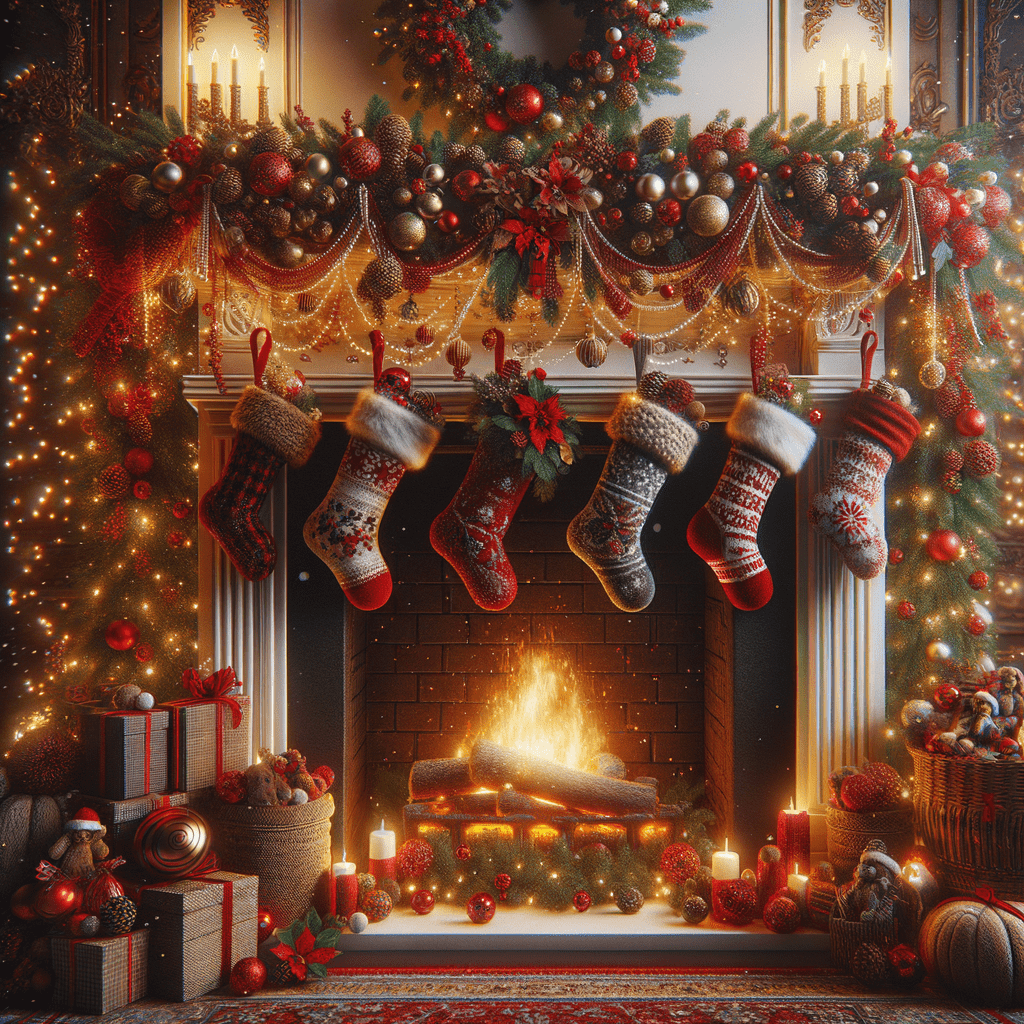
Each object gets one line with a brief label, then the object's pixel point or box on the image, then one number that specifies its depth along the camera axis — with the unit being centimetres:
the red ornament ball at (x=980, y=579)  258
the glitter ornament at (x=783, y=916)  238
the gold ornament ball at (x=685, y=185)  234
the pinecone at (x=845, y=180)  237
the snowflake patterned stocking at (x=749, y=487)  245
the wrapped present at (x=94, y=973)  198
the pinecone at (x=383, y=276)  240
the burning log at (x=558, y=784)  269
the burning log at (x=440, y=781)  279
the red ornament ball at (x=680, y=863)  257
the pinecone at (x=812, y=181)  235
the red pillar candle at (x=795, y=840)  253
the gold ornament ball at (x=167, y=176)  232
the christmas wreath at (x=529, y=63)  258
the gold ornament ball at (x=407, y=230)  235
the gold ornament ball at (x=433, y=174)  235
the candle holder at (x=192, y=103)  266
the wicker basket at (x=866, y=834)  242
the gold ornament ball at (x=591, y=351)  252
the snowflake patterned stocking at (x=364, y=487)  246
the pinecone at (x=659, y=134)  238
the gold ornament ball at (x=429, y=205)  235
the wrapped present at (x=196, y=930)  205
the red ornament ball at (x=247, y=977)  210
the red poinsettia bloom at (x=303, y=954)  218
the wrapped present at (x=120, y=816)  223
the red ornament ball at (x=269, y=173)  231
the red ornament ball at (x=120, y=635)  258
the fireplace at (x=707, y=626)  265
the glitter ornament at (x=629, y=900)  248
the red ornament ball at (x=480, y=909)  242
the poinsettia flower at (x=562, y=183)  232
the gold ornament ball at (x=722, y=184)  235
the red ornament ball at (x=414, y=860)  259
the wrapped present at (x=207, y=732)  238
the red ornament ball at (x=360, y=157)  232
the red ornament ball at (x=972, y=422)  255
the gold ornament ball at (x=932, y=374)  247
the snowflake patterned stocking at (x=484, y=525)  254
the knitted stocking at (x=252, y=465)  247
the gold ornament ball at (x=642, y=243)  239
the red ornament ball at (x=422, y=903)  249
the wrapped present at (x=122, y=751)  227
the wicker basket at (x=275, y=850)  235
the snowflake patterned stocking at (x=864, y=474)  246
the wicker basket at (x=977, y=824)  221
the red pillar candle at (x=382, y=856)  256
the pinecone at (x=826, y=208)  236
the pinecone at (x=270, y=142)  234
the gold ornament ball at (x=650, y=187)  233
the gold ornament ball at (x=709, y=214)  234
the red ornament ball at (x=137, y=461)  261
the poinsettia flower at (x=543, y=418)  241
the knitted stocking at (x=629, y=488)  244
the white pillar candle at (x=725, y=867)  248
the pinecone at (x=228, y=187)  232
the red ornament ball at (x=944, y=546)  257
